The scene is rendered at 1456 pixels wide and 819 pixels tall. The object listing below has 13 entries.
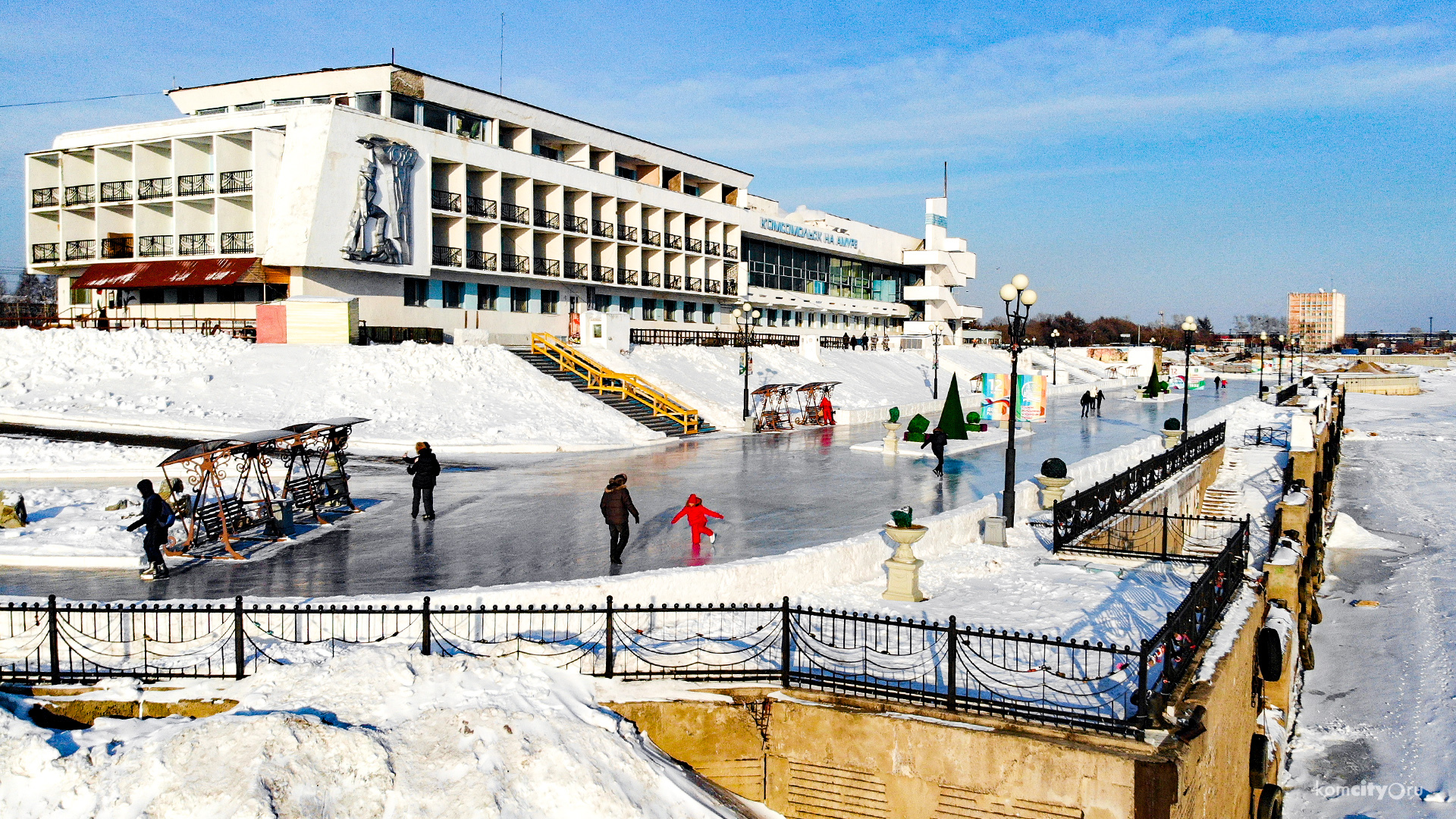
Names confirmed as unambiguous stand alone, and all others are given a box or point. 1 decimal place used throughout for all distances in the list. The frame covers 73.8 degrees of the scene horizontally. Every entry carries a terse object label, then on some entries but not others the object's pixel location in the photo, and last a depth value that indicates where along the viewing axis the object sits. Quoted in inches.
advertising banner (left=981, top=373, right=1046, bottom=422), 1402.6
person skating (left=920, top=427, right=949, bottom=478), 847.1
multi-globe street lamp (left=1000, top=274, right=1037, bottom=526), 634.2
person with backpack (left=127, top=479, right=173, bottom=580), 445.7
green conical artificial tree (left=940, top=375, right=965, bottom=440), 1084.5
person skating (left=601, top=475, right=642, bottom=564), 496.7
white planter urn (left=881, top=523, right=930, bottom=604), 484.1
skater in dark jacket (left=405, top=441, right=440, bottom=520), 607.2
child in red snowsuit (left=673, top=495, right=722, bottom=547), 541.3
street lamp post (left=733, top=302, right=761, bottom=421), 1331.2
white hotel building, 1349.7
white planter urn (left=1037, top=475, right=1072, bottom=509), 685.9
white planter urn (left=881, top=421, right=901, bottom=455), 1008.9
